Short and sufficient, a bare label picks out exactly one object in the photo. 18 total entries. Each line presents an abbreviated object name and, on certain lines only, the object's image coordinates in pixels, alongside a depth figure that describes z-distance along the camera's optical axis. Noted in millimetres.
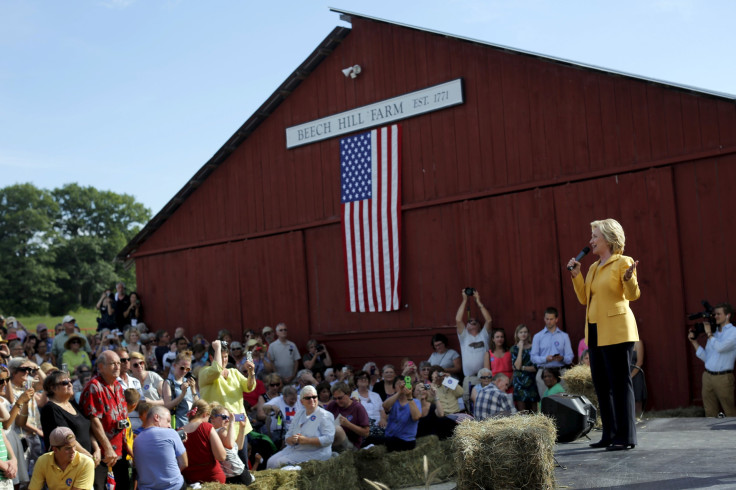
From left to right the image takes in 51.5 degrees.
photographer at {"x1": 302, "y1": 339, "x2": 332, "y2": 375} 13891
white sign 12727
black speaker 6445
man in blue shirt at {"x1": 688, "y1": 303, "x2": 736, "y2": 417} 9469
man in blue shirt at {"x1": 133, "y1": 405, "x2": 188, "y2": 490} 6266
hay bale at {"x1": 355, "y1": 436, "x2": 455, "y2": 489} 7914
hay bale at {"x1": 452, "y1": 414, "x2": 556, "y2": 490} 4934
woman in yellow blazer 5504
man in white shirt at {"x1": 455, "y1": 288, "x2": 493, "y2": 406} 11703
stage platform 4637
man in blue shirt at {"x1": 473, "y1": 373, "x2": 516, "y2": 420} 9375
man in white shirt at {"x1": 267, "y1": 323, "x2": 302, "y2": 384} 14016
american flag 13391
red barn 10211
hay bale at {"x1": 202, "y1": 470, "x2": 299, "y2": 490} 6863
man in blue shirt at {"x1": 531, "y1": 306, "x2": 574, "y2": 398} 10680
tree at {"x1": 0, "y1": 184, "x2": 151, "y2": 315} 51625
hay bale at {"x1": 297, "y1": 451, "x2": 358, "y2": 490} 7281
